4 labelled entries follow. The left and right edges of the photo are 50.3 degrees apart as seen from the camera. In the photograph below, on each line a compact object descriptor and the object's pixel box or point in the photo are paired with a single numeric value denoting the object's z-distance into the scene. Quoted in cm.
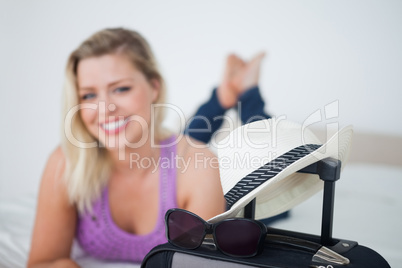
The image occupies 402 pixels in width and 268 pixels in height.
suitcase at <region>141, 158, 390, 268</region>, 73
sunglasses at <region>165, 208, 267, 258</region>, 75
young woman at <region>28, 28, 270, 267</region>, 145
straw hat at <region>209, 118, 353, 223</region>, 77
